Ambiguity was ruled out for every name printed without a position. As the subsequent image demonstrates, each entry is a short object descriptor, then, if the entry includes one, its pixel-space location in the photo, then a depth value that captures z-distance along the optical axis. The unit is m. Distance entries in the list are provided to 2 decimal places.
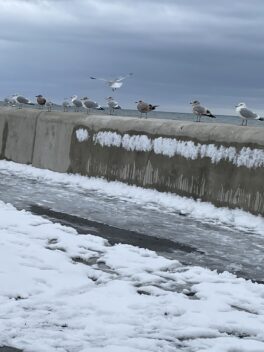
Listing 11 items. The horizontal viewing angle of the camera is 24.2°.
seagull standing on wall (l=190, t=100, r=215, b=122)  15.87
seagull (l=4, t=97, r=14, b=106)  26.65
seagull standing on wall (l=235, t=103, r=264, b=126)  14.19
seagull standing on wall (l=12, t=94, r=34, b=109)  23.94
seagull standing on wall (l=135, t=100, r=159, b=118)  16.59
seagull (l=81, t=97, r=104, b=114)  19.19
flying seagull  22.48
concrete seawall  10.36
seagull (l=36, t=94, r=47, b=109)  24.83
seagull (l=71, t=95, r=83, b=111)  20.62
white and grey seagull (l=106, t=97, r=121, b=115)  19.89
